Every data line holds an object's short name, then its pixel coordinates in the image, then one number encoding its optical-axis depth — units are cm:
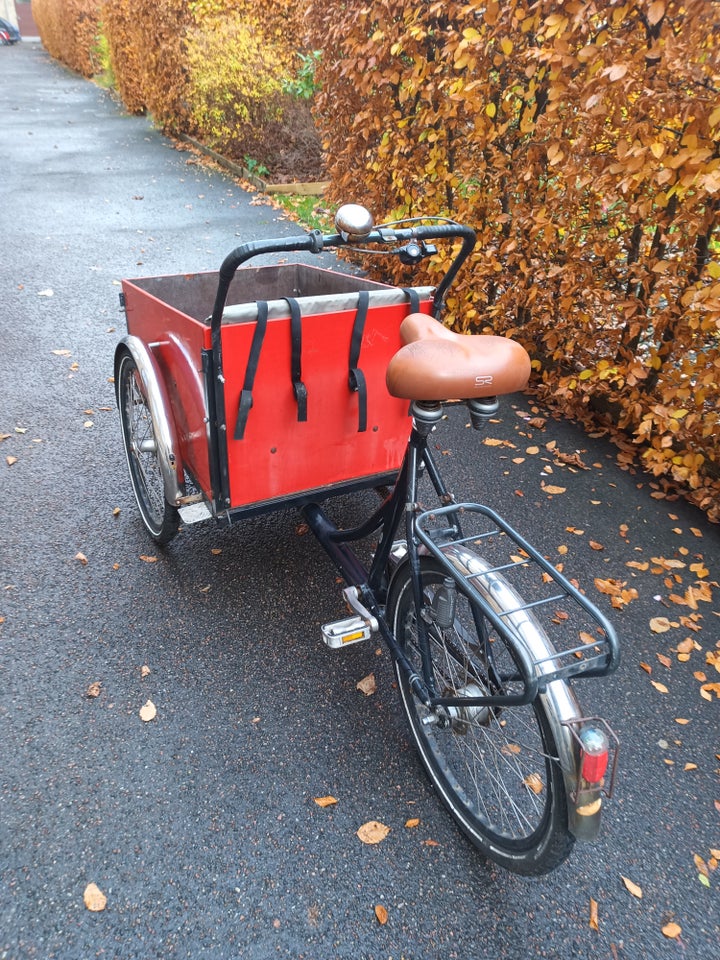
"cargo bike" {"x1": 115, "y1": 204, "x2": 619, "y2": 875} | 175
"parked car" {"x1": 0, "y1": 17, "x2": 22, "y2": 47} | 3825
